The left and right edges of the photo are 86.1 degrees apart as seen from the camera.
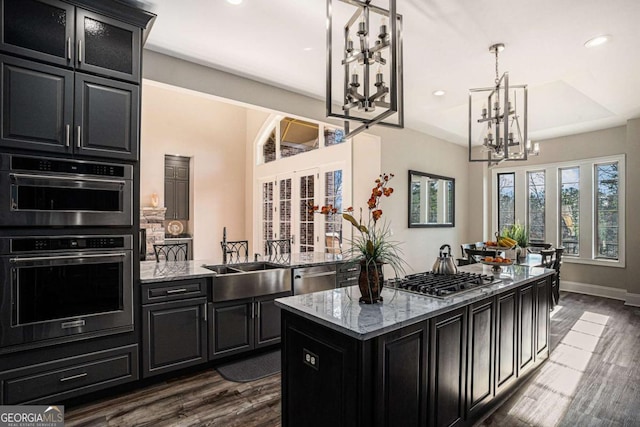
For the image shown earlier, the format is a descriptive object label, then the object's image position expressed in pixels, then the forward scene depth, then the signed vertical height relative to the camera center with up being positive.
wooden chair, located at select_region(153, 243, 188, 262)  6.83 -0.83
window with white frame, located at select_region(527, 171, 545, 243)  6.73 +0.22
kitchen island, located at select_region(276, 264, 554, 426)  1.58 -0.76
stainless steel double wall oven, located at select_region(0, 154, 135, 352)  2.23 -0.24
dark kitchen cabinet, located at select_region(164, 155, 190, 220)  7.66 +0.65
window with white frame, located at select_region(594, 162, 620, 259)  5.93 +0.13
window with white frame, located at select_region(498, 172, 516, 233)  7.18 +0.34
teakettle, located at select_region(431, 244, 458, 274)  2.72 -0.39
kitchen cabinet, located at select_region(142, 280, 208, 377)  2.79 -0.94
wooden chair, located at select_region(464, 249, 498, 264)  4.82 -0.54
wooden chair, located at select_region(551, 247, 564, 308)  4.72 -0.91
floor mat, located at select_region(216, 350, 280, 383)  2.98 -1.40
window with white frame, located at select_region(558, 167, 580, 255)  6.32 +0.12
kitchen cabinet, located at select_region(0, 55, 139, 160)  2.22 +0.73
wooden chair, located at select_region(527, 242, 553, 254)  5.72 -0.54
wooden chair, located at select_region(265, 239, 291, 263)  4.01 -0.51
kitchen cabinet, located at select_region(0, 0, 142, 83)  2.22 +1.26
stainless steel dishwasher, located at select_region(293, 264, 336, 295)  3.75 -0.71
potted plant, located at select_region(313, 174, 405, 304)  1.95 -0.25
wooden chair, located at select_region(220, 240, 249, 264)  3.78 -0.51
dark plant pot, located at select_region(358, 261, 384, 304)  1.98 -0.38
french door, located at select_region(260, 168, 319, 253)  6.66 +0.15
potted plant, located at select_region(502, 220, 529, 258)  4.78 -0.28
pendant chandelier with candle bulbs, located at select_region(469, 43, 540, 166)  2.90 +0.80
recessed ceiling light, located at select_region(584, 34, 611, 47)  3.03 +1.58
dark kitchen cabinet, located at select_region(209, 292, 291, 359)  3.14 -1.06
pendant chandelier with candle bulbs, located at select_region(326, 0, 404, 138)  1.77 +0.83
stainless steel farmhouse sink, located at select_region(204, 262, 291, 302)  3.15 -0.63
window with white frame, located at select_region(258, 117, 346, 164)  6.29 +1.58
